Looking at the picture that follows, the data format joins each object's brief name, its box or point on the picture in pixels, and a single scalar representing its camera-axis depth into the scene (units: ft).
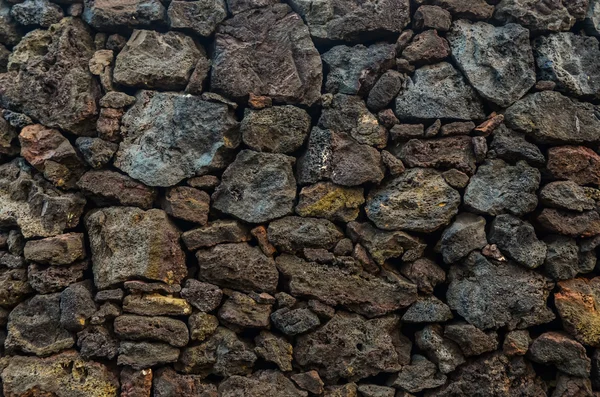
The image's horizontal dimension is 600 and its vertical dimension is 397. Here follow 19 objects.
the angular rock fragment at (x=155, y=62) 11.58
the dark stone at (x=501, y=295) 10.80
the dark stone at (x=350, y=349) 10.91
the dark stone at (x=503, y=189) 11.08
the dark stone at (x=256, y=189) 11.28
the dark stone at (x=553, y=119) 11.39
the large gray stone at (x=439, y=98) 11.56
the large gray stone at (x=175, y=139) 11.27
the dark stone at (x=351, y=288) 11.06
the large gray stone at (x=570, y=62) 11.76
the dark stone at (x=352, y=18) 11.87
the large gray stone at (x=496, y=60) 11.62
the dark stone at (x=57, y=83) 11.44
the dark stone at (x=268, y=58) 11.60
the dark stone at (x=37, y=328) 10.57
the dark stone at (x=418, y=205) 11.15
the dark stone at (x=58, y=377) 10.26
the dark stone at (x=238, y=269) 11.04
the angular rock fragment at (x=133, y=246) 10.79
